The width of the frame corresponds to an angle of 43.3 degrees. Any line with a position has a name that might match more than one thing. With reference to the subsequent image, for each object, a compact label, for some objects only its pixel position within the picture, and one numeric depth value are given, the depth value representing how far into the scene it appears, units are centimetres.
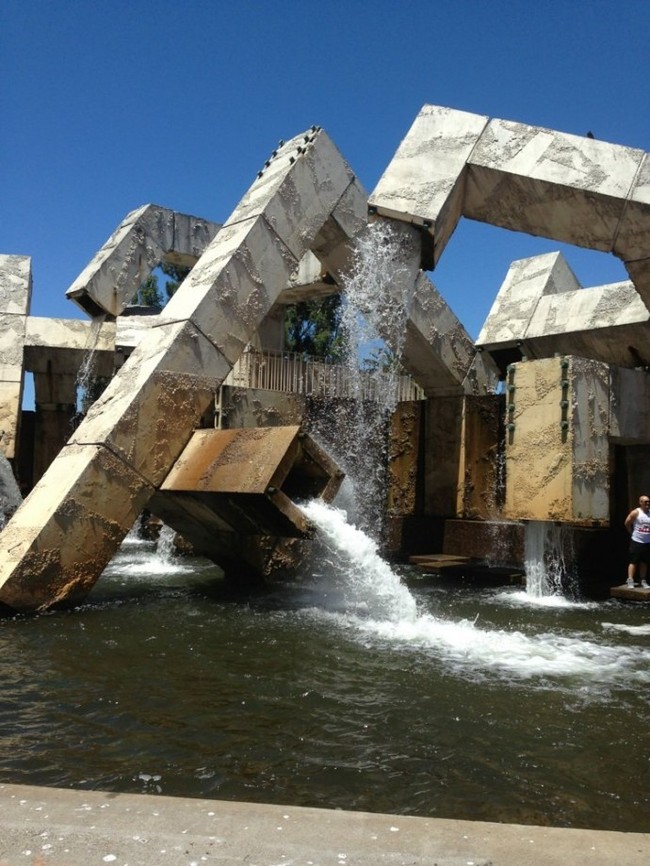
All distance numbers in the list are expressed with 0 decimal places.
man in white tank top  864
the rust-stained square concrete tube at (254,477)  705
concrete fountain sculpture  728
